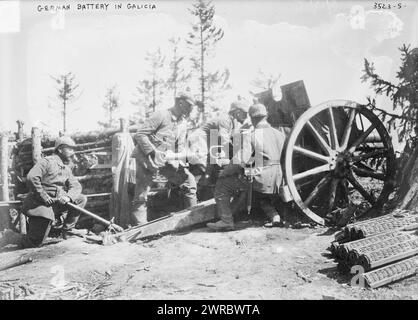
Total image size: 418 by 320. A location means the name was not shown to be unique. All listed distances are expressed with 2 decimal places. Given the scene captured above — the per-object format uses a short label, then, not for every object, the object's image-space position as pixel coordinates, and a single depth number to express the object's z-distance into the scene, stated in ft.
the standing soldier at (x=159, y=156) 21.17
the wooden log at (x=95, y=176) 25.22
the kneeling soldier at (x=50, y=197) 19.54
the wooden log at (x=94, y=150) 26.91
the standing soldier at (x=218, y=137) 21.33
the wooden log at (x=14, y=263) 15.52
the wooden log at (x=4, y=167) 26.35
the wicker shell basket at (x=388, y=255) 12.14
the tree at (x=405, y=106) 18.81
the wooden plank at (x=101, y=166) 25.34
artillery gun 18.58
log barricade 25.62
